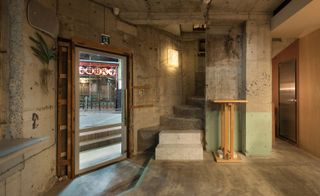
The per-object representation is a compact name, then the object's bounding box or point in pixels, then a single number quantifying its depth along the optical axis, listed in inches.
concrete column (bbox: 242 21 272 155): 148.6
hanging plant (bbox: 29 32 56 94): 101.1
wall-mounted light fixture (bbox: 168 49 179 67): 208.1
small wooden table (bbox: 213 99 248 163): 135.0
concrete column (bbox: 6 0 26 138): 90.7
